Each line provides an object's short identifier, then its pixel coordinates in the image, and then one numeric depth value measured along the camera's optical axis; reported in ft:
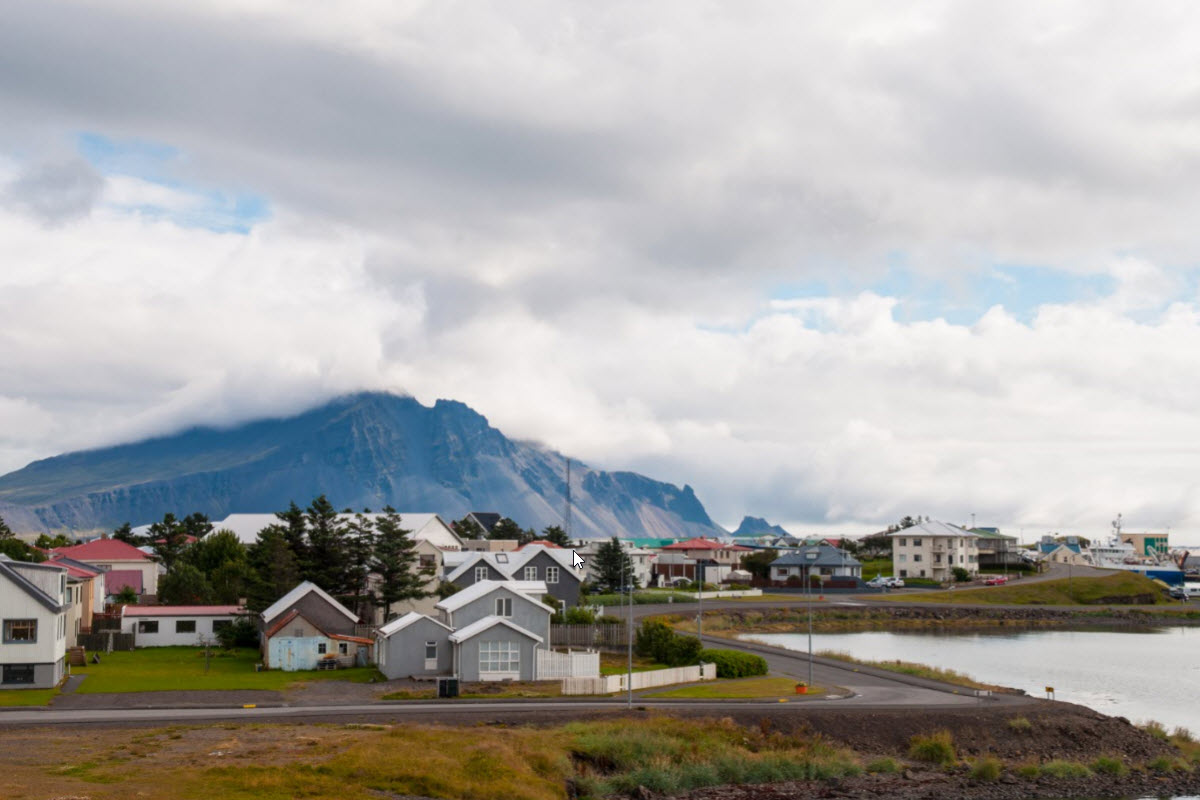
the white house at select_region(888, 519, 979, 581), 600.39
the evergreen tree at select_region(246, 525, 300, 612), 273.95
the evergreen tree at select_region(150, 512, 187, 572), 443.32
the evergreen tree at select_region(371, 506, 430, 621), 294.05
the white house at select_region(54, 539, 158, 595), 393.09
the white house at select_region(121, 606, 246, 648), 286.25
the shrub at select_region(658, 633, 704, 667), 236.43
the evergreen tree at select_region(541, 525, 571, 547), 633.20
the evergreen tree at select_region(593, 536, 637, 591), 455.22
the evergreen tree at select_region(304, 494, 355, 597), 294.66
